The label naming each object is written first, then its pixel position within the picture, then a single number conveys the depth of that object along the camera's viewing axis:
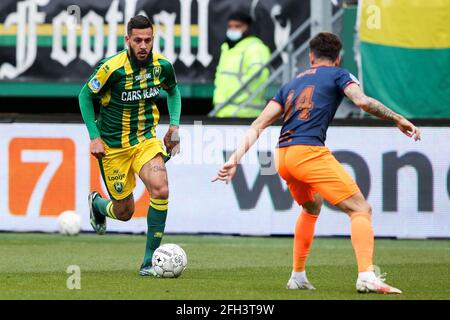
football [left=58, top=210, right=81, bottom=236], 15.30
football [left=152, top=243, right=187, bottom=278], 10.31
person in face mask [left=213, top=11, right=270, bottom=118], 17.53
